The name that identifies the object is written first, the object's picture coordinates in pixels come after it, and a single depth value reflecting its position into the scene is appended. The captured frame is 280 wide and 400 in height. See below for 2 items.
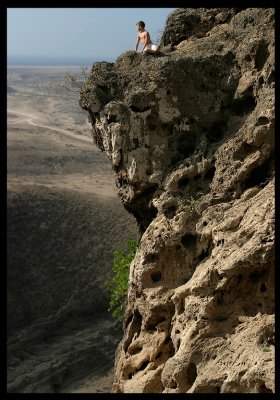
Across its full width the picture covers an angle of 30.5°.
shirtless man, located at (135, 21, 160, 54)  12.40
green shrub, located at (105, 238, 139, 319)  16.31
